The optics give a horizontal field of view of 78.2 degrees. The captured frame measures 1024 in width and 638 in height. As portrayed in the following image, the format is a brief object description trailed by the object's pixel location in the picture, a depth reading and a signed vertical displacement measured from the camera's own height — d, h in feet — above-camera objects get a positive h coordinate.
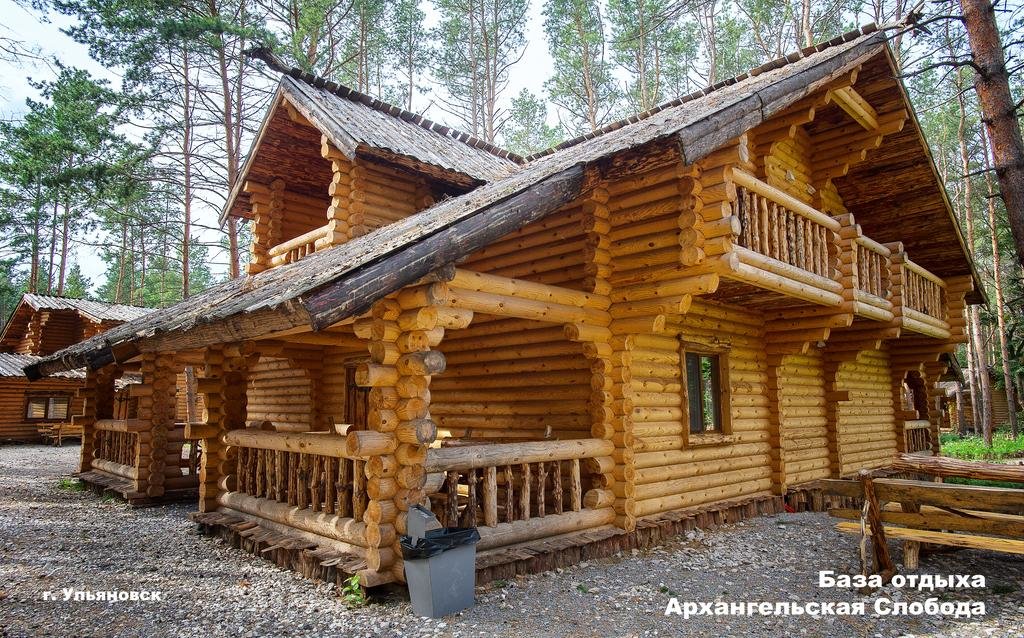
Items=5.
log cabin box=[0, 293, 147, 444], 90.74 +4.13
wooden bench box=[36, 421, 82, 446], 90.41 -5.18
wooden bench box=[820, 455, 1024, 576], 21.11 -4.69
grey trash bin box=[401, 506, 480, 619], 18.54 -5.16
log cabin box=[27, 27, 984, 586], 21.35 +3.15
